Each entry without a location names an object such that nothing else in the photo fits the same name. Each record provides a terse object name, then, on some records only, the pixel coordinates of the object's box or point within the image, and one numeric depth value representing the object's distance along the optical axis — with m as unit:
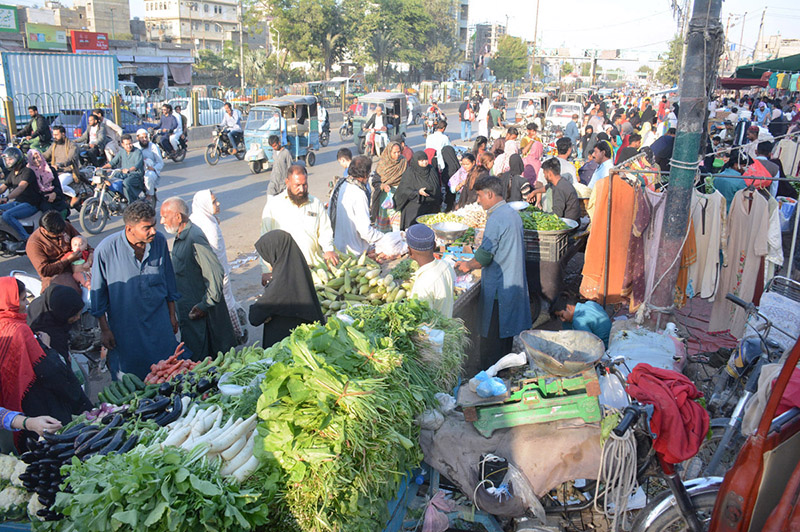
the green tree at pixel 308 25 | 44.78
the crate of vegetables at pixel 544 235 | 6.70
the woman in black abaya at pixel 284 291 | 4.56
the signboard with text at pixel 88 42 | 33.00
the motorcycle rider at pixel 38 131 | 13.72
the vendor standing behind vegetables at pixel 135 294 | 4.42
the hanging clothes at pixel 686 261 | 6.00
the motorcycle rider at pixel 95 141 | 13.77
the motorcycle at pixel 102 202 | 10.42
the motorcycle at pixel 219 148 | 18.08
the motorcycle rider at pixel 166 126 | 17.64
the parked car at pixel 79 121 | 17.48
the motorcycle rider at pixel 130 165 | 11.13
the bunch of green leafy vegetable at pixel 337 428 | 2.56
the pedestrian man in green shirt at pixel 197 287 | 4.93
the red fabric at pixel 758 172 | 6.54
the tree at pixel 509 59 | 83.62
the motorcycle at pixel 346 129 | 25.36
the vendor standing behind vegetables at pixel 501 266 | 5.30
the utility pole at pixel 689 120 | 4.96
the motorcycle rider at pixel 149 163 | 11.61
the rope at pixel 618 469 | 3.21
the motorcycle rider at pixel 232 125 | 18.42
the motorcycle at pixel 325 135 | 22.41
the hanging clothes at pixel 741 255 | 6.21
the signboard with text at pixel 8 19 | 35.62
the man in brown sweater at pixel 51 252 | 5.43
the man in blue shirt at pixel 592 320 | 5.96
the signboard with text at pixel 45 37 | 34.97
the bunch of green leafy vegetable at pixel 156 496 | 2.21
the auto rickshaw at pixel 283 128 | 16.58
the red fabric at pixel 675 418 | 3.12
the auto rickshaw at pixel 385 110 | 21.50
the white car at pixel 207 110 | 24.13
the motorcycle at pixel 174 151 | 17.37
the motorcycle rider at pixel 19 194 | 8.63
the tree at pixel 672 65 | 54.14
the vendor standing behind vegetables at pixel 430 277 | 4.34
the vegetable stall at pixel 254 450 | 2.29
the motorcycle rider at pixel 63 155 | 11.10
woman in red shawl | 3.45
